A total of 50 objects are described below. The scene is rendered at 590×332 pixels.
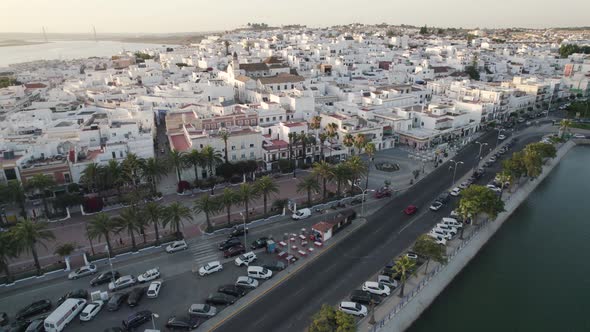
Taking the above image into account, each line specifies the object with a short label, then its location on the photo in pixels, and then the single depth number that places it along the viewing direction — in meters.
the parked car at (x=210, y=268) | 40.34
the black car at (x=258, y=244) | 45.34
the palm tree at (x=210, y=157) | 59.06
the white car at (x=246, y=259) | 41.91
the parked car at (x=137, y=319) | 32.97
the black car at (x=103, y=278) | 39.12
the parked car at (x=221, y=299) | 35.72
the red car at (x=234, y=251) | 43.38
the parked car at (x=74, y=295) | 36.56
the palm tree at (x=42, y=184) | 50.69
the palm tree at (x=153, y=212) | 43.16
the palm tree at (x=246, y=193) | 47.97
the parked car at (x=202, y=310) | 34.16
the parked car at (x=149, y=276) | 39.31
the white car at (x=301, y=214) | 52.09
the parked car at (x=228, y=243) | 45.00
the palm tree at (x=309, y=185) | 52.41
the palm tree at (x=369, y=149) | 60.97
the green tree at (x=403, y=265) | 34.16
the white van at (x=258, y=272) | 39.53
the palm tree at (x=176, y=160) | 57.62
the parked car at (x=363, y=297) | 35.77
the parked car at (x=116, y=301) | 35.32
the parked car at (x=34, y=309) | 34.47
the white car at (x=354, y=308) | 34.22
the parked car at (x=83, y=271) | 40.15
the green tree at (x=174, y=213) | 43.66
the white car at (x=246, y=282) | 38.09
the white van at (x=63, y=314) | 32.56
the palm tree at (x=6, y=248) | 36.36
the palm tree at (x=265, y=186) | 49.47
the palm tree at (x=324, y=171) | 53.66
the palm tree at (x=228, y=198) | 46.91
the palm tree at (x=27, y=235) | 37.31
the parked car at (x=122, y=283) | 38.14
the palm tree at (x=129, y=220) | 41.75
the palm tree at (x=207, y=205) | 46.28
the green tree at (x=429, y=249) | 37.84
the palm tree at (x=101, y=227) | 40.75
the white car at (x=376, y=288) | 36.72
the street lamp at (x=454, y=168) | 64.75
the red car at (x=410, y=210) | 53.25
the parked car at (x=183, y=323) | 32.66
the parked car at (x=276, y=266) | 41.03
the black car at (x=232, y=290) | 36.97
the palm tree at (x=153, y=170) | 55.38
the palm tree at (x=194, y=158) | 58.38
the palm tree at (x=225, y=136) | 61.97
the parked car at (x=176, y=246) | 44.62
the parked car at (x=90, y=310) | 34.06
